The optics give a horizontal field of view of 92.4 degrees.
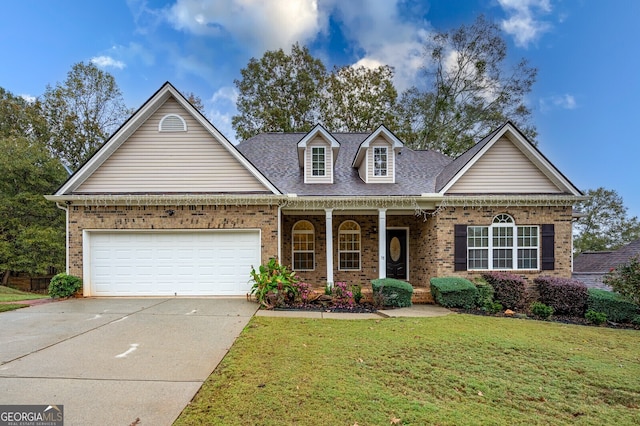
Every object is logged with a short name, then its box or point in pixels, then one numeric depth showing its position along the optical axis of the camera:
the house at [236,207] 9.88
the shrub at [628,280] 8.63
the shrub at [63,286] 9.42
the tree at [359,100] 22.52
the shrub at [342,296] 9.39
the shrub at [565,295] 9.16
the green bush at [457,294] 9.27
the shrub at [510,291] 9.54
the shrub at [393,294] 9.27
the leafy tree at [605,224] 26.22
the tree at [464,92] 21.41
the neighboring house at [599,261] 12.35
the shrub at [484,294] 9.41
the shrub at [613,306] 8.67
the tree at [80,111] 21.36
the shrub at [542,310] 8.82
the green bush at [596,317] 8.57
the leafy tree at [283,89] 22.70
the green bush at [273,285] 8.75
